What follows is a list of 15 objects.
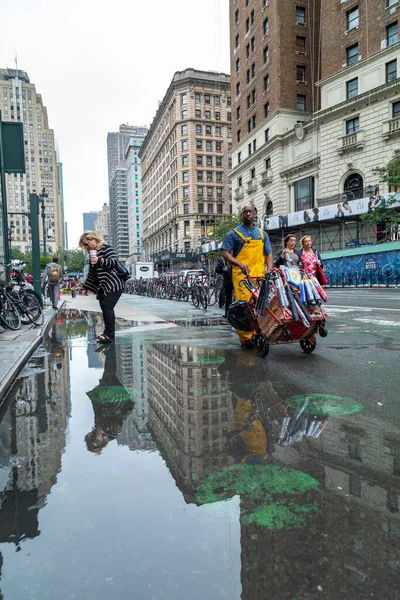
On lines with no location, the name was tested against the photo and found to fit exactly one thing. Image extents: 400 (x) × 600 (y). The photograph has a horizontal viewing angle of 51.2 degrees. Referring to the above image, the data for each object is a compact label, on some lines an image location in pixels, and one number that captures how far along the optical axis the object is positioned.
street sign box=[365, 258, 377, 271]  28.69
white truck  52.68
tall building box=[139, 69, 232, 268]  84.06
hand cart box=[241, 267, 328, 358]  5.38
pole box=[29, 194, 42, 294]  14.82
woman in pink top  8.00
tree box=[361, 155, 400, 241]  26.61
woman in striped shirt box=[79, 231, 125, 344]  7.60
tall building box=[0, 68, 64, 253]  152.50
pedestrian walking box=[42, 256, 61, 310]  15.93
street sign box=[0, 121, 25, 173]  10.94
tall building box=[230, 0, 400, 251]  33.34
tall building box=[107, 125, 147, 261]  195.88
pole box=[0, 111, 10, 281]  10.77
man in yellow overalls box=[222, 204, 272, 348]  6.31
